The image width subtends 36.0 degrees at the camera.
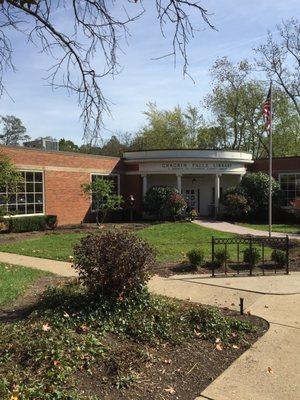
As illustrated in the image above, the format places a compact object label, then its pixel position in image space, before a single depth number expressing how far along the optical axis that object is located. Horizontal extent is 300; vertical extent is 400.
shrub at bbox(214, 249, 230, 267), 10.87
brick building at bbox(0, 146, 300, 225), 22.25
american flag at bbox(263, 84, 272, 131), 17.67
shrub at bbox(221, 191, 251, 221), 26.19
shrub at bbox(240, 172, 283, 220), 26.92
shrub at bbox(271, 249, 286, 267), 11.19
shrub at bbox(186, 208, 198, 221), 25.53
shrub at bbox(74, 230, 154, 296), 6.73
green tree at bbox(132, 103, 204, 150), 52.38
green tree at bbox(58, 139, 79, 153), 60.36
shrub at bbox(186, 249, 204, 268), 10.95
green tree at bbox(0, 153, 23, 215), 17.88
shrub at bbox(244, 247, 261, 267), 11.04
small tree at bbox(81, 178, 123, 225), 22.78
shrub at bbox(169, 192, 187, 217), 25.00
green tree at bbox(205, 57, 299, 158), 44.66
